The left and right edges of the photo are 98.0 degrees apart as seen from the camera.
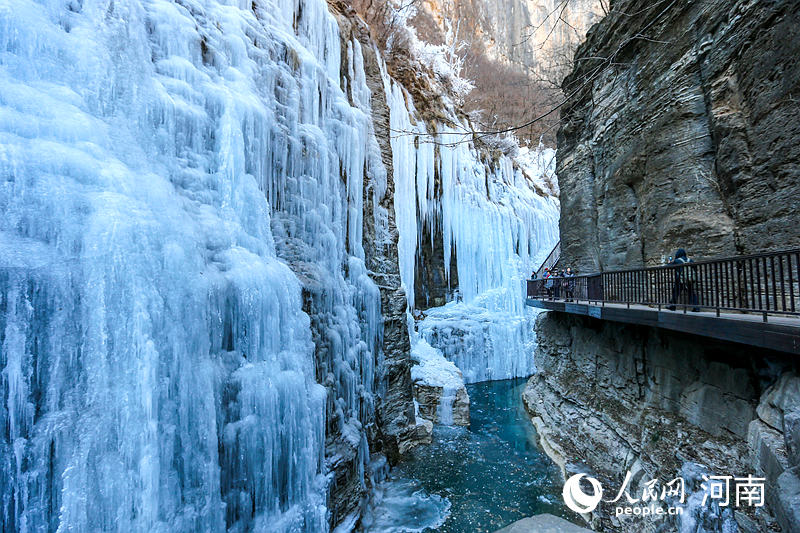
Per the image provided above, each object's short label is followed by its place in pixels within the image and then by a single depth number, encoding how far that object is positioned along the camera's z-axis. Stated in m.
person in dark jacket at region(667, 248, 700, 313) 5.30
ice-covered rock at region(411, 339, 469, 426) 11.28
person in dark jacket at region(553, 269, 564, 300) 11.09
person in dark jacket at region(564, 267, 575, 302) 10.03
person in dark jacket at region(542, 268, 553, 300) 11.43
